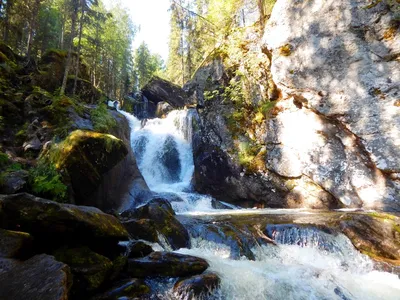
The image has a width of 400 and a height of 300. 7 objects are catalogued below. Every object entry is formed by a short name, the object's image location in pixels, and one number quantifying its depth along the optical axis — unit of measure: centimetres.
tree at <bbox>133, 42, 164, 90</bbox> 4150
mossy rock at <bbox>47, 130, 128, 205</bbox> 791
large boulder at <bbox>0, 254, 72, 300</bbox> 301
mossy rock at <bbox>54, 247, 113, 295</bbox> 395
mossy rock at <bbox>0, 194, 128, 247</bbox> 429
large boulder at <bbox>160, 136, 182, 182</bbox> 1619
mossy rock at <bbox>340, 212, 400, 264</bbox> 632
